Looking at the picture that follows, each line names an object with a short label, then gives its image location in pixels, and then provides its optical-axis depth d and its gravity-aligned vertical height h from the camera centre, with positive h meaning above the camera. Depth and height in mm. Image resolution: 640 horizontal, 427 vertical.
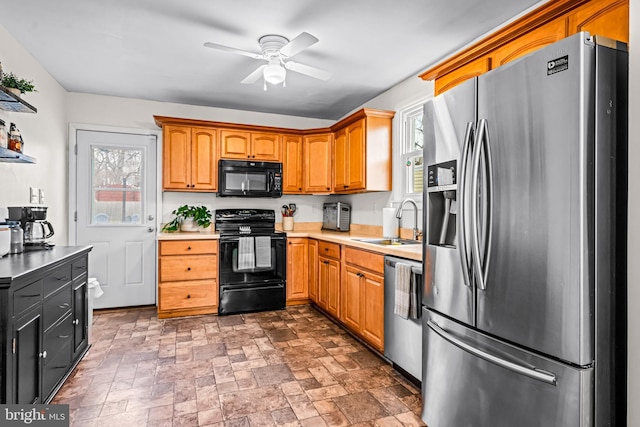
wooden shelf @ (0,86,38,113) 2472 +766
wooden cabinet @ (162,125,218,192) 4277 +638
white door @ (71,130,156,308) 4305 +27
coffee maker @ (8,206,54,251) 2629 -73
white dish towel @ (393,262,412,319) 2477 -499
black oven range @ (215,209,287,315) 4164 -628
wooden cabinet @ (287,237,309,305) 4465 -649
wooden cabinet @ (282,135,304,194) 4785 +642
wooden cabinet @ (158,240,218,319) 3969 -671
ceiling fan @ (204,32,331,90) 2577 +1132
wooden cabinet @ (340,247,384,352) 2926 -672
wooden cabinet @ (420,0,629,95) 1613 +925
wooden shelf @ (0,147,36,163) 2520 +396
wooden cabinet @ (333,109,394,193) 3936 +684
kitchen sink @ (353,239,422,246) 3444 -249
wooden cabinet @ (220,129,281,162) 4500 +840
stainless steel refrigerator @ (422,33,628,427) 1316 -94
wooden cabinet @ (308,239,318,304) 4298 -640
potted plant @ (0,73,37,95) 2566 +883
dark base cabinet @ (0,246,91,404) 1684 -581
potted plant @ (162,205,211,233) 4406 -66
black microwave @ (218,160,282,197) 4449 +432
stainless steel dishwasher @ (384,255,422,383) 2455 -809
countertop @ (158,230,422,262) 2584 -240
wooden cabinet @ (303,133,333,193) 4758 +659
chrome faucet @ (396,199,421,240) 3482 -46
